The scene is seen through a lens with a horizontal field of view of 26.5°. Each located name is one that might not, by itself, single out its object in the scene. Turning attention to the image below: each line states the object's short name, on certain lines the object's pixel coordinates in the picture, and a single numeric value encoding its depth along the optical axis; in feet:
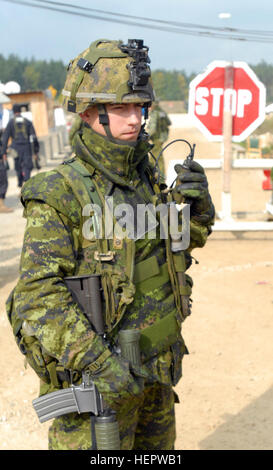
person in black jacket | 42.55
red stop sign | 24.43
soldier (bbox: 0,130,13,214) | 35.40
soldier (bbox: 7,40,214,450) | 6.98
